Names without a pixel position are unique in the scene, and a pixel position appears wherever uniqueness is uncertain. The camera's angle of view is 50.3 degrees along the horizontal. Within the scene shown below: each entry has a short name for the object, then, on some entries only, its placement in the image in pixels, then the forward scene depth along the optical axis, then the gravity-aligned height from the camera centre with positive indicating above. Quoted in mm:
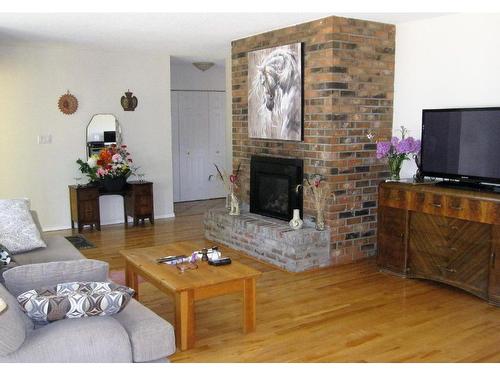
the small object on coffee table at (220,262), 3504 -943
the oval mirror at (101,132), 6809 -180
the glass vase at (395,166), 4645 -418
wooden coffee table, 3117 -994
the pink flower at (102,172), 6516 -657
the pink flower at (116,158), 6582 -494
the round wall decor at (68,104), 6570 +173
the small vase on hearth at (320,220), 4848 -926
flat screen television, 4000 -203
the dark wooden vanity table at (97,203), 6484 -1059
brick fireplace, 4762 +25
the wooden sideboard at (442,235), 3842 -922
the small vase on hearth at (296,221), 4887 -945
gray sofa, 2199 -943
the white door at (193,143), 8781 -414
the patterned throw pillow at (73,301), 2359 -816
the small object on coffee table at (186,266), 3412 -961
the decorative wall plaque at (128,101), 6965 +219
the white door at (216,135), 9039 -291
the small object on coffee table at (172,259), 3594 -958
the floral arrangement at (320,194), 4824 -691
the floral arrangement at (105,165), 6551 -585
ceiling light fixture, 8082 +807
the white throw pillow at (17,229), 3850 -809
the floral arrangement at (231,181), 5793 -708
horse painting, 5039 +248
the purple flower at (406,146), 4559 -241
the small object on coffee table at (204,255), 3615 -929
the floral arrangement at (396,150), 4566 -282
